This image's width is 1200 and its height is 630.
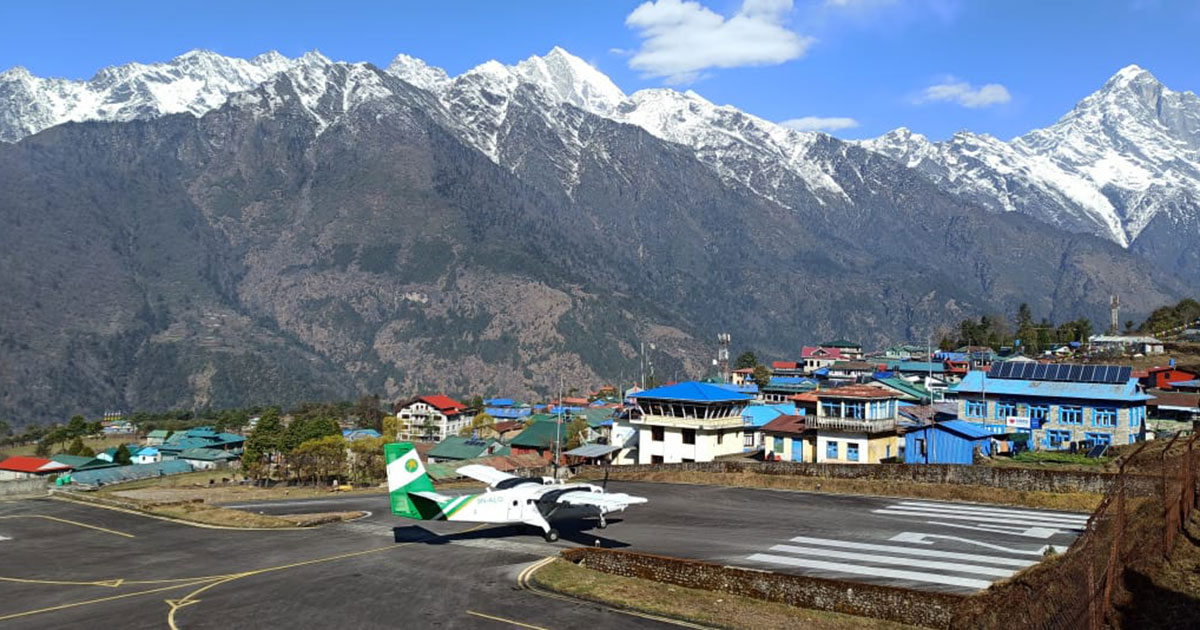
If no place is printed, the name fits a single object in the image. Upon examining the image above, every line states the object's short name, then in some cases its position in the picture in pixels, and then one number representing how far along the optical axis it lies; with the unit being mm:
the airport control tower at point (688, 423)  77250
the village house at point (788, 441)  72000
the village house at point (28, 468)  127000
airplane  43312
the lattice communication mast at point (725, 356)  180125
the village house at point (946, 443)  67938
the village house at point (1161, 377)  115812
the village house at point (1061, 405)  76750
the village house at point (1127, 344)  150375
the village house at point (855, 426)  68438
